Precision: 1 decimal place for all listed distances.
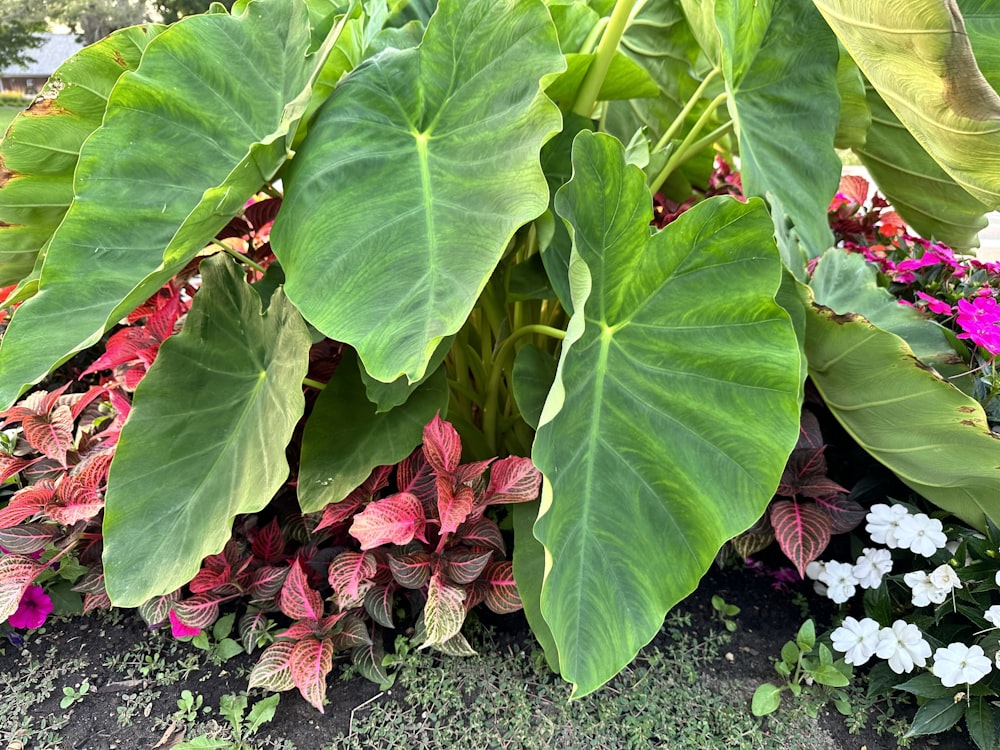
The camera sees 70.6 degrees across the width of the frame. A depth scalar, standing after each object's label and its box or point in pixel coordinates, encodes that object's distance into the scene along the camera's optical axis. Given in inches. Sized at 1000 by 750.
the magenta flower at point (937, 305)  48.8
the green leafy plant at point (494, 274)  32.7
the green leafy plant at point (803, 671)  44.8
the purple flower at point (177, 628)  46.5
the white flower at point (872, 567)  47.1
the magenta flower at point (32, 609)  48.8
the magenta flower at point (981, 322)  44.2
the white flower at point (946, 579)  43.3
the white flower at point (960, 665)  40.5
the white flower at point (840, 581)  47.9
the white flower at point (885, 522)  45.8
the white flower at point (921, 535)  44.3
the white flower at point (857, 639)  44.6
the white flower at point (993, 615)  40.8
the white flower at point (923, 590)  43.6
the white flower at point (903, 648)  43.2
